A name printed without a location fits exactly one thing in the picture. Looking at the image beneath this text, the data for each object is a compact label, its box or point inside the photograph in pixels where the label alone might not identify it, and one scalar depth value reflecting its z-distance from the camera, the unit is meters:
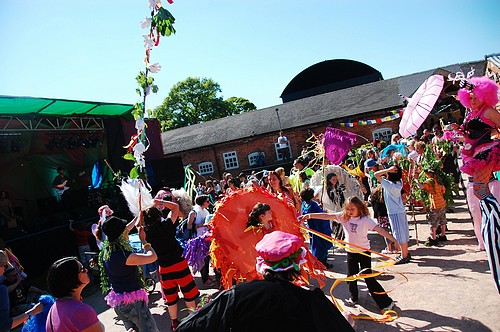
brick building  21.16
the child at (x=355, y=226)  4.90
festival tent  13.73
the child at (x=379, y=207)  7.61
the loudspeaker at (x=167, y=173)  16.47
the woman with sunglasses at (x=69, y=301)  2.81
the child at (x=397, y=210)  6.30
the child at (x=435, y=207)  6.87
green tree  49.12
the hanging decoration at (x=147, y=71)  3.78
